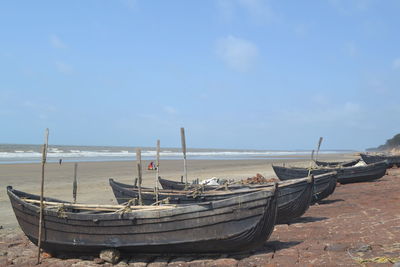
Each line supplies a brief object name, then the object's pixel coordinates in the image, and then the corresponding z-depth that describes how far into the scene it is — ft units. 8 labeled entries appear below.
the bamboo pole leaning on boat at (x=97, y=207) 25.33
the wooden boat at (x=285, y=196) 32.27
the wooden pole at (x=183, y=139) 43.25
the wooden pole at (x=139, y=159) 29.39
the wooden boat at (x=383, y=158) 89.70
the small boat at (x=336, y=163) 72.55
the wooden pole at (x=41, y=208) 25.61
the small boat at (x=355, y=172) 61.57
